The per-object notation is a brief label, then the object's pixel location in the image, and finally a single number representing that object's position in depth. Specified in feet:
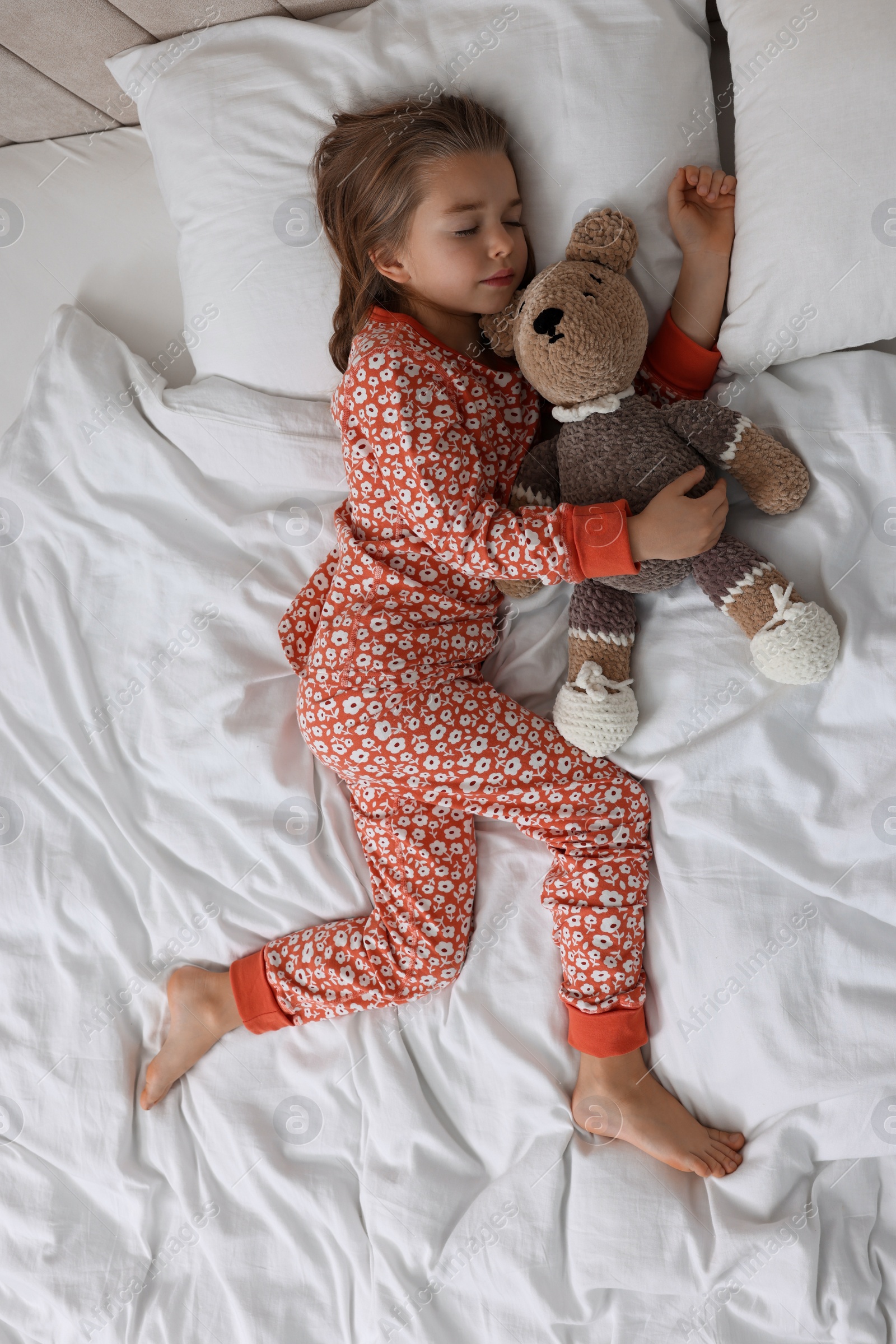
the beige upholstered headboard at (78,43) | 3.97
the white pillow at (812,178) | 3.08
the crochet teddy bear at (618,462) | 3.06
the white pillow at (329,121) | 3.49
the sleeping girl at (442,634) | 3.31
